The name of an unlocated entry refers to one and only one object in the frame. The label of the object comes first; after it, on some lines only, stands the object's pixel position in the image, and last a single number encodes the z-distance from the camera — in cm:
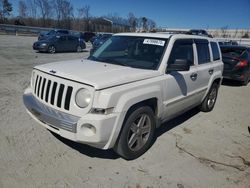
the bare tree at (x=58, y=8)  4657
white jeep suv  240
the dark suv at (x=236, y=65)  738
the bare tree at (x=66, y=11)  4585
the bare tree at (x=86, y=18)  4498
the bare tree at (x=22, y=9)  4804
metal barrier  2751
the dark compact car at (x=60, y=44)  1377
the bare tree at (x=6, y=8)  4367
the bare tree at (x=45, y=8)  4674
